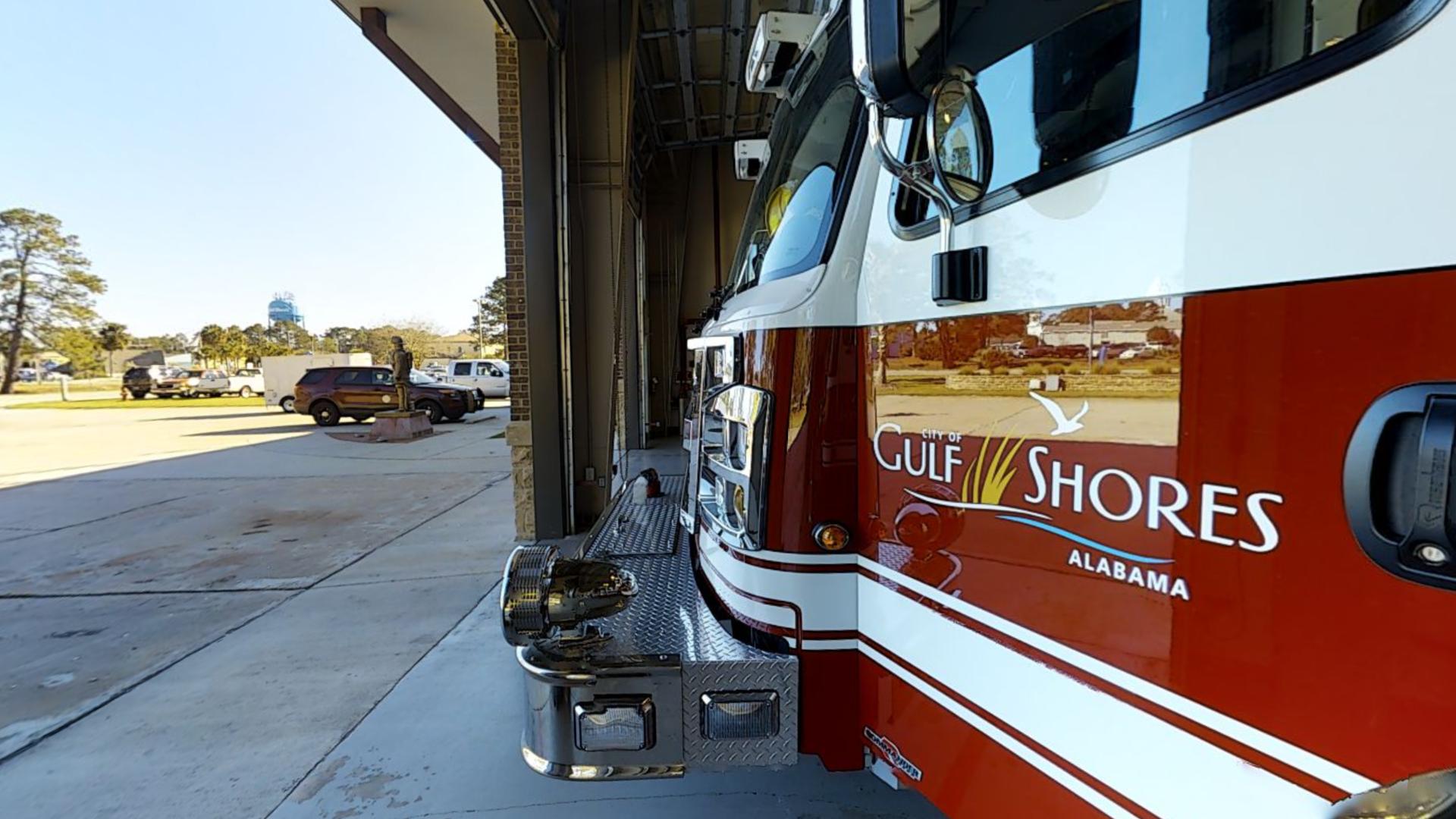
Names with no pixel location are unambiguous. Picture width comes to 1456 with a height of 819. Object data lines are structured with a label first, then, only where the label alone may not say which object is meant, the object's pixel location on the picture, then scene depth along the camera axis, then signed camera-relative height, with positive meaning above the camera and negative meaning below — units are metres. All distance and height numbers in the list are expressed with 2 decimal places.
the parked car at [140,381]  34.56 -0.81
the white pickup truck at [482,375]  26.22 -0.47
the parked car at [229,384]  35.31 -1.01
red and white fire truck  0.81 -0.13
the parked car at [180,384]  34.91 -0.98
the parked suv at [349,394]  19.34 -0.86
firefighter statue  15.28 -0.03
